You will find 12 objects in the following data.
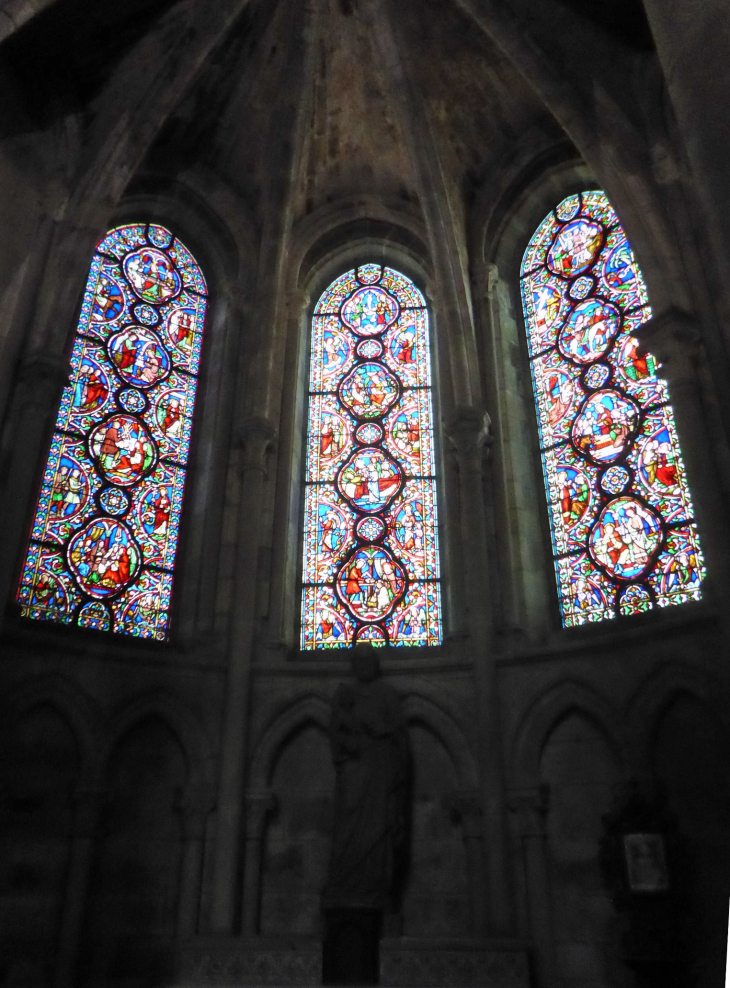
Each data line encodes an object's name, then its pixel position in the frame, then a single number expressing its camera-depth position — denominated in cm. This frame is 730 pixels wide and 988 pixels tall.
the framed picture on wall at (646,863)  621
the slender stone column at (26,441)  734
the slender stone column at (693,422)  667
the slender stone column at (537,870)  694
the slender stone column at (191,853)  733
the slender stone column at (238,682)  735
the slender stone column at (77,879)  674
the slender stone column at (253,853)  743
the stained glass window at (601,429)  799
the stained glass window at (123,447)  831
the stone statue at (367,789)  676
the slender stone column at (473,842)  713
